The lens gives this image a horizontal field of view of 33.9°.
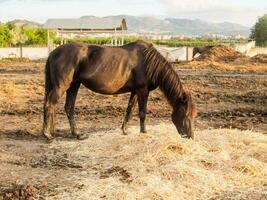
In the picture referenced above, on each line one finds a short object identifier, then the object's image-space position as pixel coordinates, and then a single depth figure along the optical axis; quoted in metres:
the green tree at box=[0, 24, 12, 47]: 44.69
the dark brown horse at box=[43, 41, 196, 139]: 8.18
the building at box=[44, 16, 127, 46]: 47.28
